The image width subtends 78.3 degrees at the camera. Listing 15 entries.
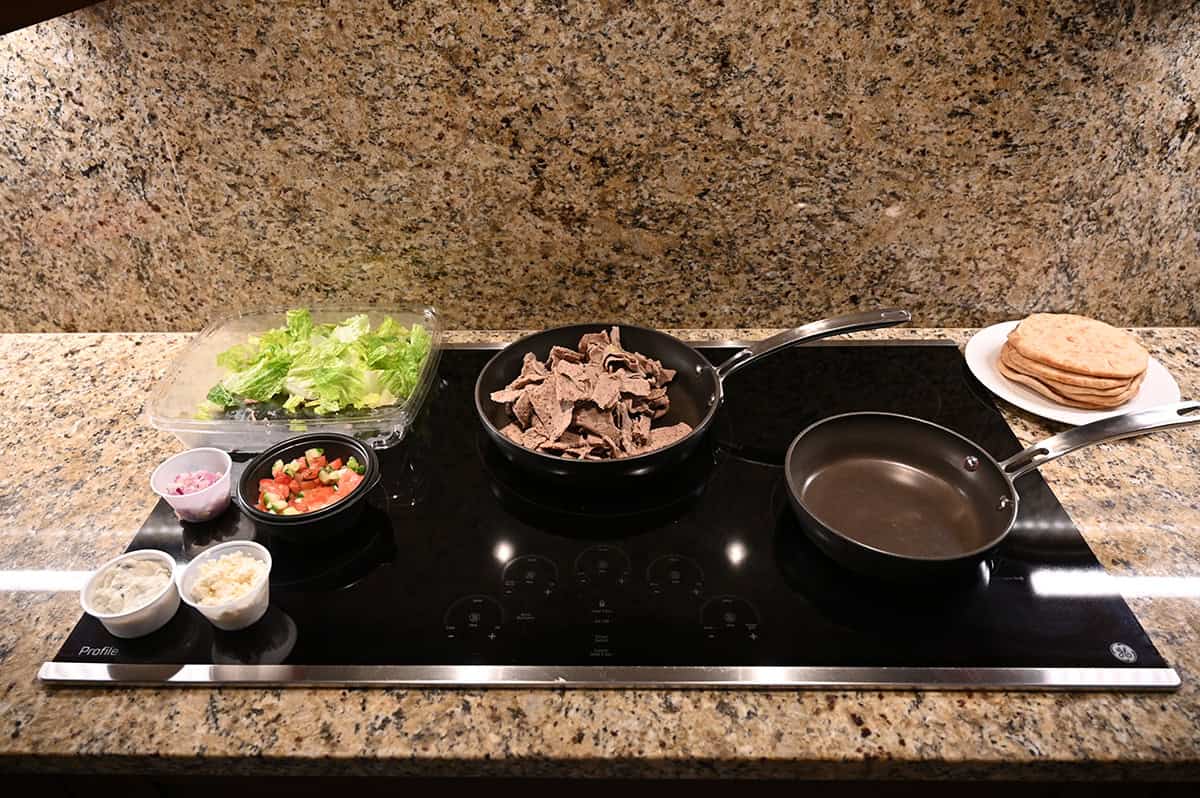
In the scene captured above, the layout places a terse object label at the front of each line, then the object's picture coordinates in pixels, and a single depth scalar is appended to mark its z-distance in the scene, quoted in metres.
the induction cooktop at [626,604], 0.83
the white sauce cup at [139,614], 0.84
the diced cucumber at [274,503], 0.97
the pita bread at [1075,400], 1.14
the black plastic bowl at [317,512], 0.94
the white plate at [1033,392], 1.15
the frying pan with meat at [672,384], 1.01
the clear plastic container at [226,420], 1.14
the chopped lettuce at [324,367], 1.17
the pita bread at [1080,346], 1.13
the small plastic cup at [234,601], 0.85
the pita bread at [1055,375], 1.12
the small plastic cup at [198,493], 1.00
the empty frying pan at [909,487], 0.90
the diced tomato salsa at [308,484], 0.98
